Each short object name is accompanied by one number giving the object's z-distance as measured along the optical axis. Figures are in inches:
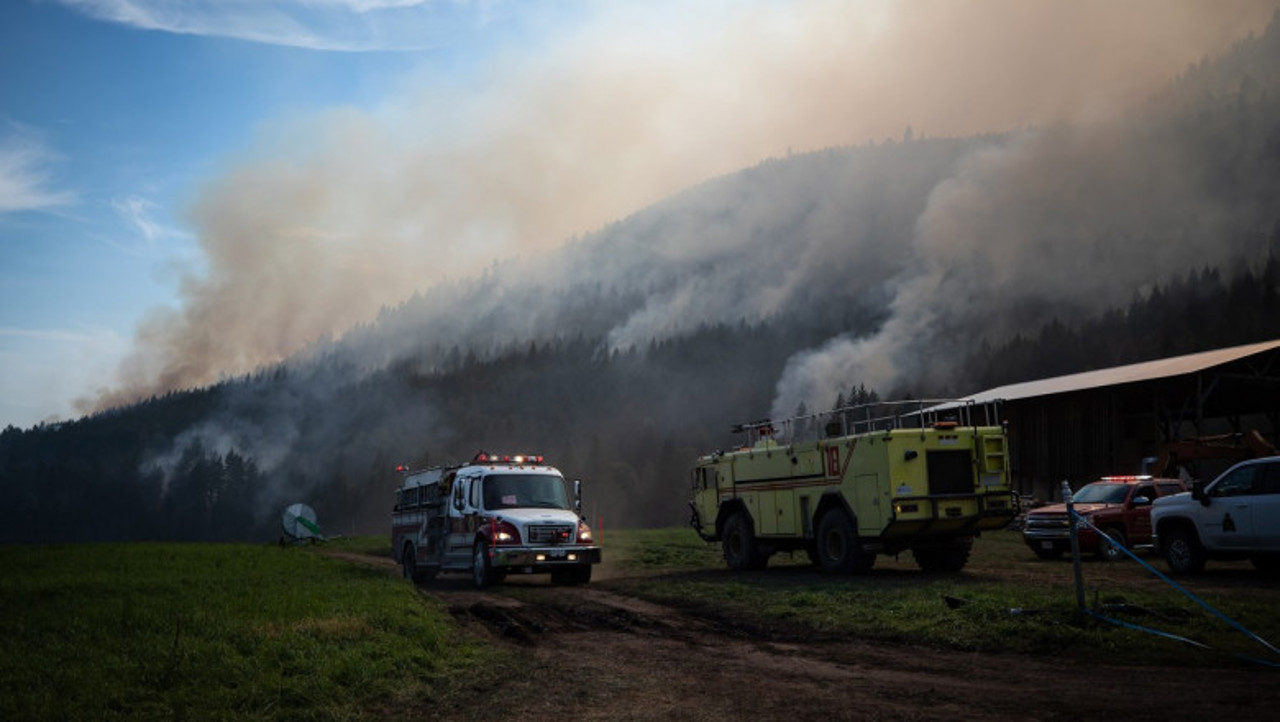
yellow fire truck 773.9
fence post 477.9
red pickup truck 965.8
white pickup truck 697.6
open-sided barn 1457.9
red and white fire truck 847.1
